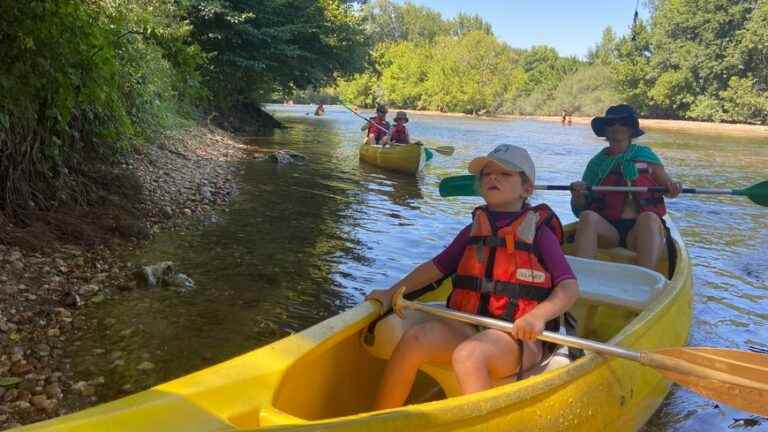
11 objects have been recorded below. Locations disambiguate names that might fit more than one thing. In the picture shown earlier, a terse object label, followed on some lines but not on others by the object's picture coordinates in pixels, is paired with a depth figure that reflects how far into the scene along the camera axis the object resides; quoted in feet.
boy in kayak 8.67
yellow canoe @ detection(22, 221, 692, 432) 6.53
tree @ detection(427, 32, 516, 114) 210.38
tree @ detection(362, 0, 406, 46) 306.96
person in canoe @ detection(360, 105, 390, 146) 47.00
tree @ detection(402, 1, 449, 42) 308.19
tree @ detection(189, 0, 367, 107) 53.11
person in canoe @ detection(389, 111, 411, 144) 45.37
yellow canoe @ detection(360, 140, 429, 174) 41.34
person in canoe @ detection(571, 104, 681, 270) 15.64
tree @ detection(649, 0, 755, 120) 153.58
